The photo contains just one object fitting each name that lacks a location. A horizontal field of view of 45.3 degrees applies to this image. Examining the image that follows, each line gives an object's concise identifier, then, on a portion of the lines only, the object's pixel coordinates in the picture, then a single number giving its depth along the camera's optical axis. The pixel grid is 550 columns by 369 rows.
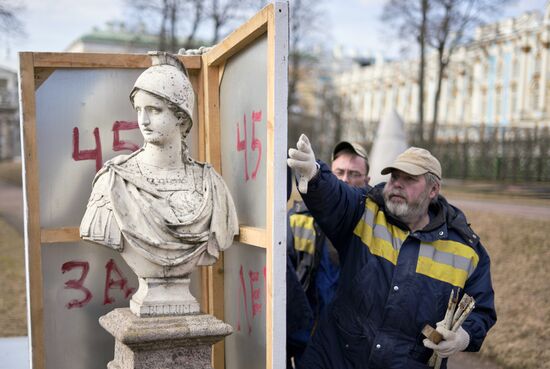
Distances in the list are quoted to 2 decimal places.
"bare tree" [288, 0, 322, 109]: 22.36
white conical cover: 8.42
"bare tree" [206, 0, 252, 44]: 17.92
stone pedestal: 3.21
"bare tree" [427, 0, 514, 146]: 17.16
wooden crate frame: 3.00
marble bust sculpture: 3.30
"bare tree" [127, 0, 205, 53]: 17.91
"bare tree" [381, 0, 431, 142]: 17.56
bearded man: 3.40
